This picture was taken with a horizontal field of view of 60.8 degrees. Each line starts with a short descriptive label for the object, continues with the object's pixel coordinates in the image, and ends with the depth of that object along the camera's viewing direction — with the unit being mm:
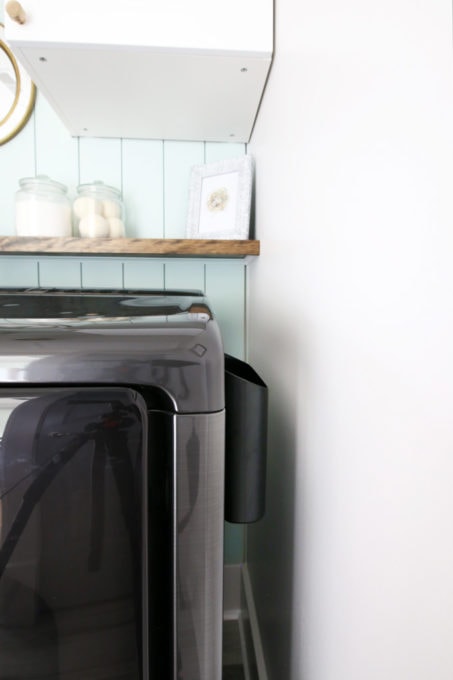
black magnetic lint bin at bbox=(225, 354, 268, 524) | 562
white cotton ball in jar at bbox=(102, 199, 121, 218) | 1037
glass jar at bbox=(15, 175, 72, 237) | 976
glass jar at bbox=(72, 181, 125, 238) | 1008
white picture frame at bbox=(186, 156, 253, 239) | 1041
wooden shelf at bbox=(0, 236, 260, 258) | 929
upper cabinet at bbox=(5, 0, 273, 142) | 756
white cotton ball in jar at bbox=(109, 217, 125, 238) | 1040
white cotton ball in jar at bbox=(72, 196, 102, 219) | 1014
